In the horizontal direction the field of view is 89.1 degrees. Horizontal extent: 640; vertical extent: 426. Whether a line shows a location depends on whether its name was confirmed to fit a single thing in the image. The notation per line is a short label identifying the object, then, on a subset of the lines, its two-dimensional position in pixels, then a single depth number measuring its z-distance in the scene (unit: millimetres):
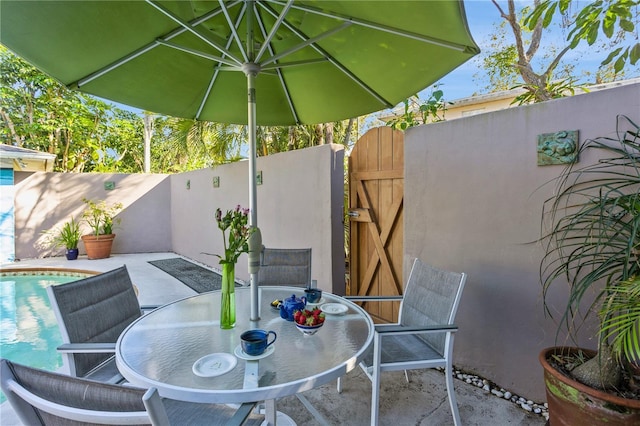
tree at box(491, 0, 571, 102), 4694
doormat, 5253
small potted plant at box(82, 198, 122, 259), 7590
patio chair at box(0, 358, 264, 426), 830
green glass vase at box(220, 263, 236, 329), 1663
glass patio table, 1212
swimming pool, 3418
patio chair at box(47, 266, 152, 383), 1694
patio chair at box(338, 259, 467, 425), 1849
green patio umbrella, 1712
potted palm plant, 1504
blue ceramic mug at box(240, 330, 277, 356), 1387
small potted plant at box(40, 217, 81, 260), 7562
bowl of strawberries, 1613
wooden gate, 3354
